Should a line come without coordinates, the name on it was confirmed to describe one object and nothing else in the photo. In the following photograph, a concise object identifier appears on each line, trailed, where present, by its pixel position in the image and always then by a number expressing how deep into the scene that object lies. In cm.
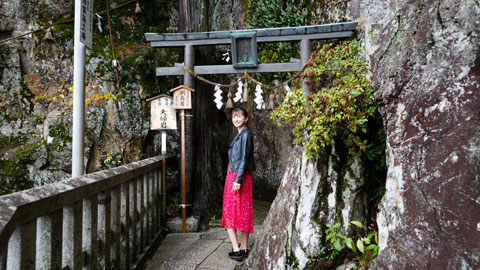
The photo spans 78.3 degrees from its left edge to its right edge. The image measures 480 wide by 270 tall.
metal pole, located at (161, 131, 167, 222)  552
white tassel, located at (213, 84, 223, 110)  553
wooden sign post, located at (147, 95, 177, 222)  556
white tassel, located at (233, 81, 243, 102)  540
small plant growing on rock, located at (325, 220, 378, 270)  266
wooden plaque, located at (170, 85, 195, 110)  550
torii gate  548
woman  405
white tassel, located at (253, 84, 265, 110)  536
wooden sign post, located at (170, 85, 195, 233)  547
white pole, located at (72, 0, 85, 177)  362
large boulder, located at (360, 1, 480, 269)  188
